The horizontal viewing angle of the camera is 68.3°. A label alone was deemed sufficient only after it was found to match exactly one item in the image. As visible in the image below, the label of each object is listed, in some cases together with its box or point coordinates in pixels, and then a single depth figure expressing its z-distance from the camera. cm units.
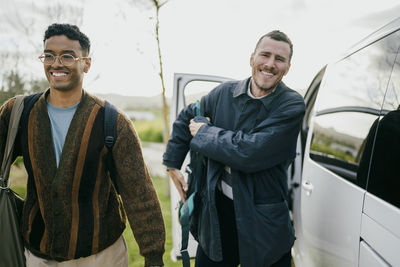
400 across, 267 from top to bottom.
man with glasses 140
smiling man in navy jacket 145
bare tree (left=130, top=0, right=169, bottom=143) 438
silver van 116
